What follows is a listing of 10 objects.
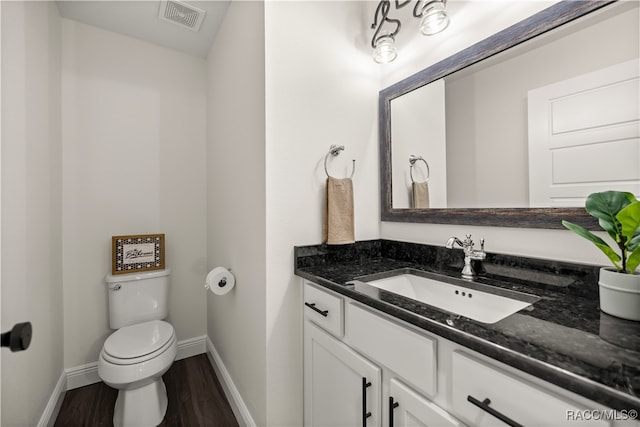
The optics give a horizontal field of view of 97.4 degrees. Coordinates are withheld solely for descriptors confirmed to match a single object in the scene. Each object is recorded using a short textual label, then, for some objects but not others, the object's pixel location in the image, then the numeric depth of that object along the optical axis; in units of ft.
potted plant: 2.19
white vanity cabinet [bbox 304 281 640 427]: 1.77
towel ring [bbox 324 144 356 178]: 4.68
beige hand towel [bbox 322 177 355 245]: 4.50
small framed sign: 6.35
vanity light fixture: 3.89
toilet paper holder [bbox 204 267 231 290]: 5.33
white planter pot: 2.20
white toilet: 4.71
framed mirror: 2.90
